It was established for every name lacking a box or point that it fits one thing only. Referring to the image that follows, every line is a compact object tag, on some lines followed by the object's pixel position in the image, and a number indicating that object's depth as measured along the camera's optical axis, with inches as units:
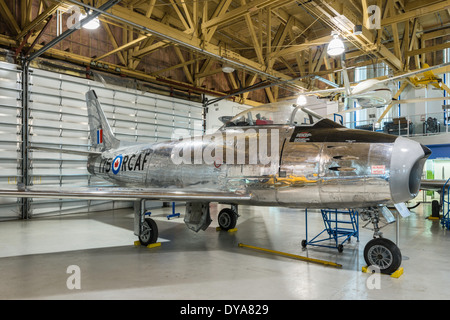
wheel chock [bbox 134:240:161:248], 247.1
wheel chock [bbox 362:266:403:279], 172.6
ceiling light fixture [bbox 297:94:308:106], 421.3
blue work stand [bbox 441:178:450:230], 310.8
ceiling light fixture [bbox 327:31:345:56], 308.2
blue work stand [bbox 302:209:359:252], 235.6
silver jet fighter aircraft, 171.8
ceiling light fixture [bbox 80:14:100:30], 301.5
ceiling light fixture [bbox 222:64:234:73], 470.8
